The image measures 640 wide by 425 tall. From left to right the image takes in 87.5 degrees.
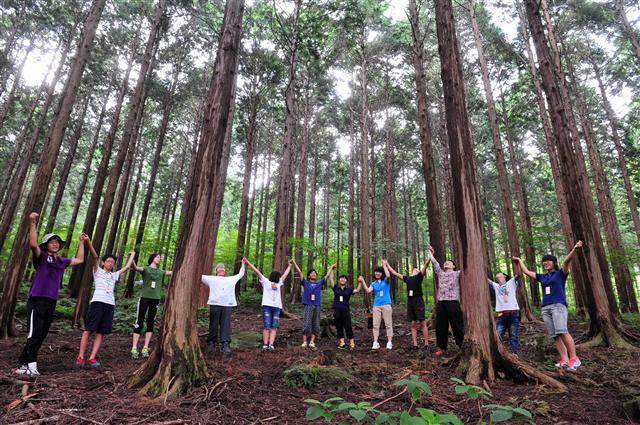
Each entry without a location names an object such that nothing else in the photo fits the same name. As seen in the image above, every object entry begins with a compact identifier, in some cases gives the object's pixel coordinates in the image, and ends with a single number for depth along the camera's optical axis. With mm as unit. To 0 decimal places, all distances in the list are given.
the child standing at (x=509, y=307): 6750
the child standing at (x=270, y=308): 7297
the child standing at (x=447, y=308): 6652
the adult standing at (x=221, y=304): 6590
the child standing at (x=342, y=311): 7902
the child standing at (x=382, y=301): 7633
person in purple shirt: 4363
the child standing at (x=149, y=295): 6164
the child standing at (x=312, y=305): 7824
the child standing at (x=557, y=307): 5306
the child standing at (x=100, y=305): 5108
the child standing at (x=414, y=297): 7410
